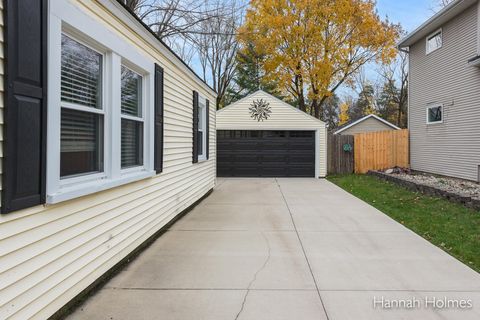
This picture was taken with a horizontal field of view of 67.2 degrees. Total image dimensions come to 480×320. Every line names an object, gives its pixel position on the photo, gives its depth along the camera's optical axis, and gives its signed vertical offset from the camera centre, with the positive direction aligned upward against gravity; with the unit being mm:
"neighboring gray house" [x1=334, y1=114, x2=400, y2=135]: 27094 +2499
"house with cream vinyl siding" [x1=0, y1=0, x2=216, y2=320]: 2332 +98
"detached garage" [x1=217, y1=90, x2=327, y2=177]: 14906 +651
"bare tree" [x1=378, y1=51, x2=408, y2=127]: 32438 +7188
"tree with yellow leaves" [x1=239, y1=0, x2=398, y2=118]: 19562 +6762
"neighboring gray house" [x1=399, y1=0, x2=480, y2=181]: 10516 +2216
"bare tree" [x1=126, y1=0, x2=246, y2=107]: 12375 +5225
